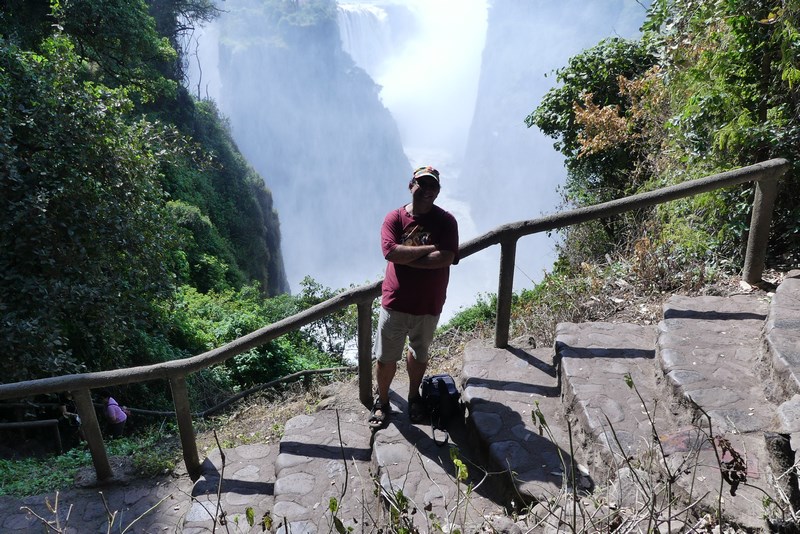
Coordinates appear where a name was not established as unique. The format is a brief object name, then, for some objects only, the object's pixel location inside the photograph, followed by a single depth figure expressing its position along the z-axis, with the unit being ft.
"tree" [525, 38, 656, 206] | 33.01
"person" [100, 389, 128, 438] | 18.76
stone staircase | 8.38
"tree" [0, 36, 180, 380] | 19.06
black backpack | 12.00
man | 10.63
